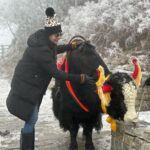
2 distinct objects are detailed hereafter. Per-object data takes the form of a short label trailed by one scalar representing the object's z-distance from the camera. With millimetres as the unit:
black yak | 3943
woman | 3996
